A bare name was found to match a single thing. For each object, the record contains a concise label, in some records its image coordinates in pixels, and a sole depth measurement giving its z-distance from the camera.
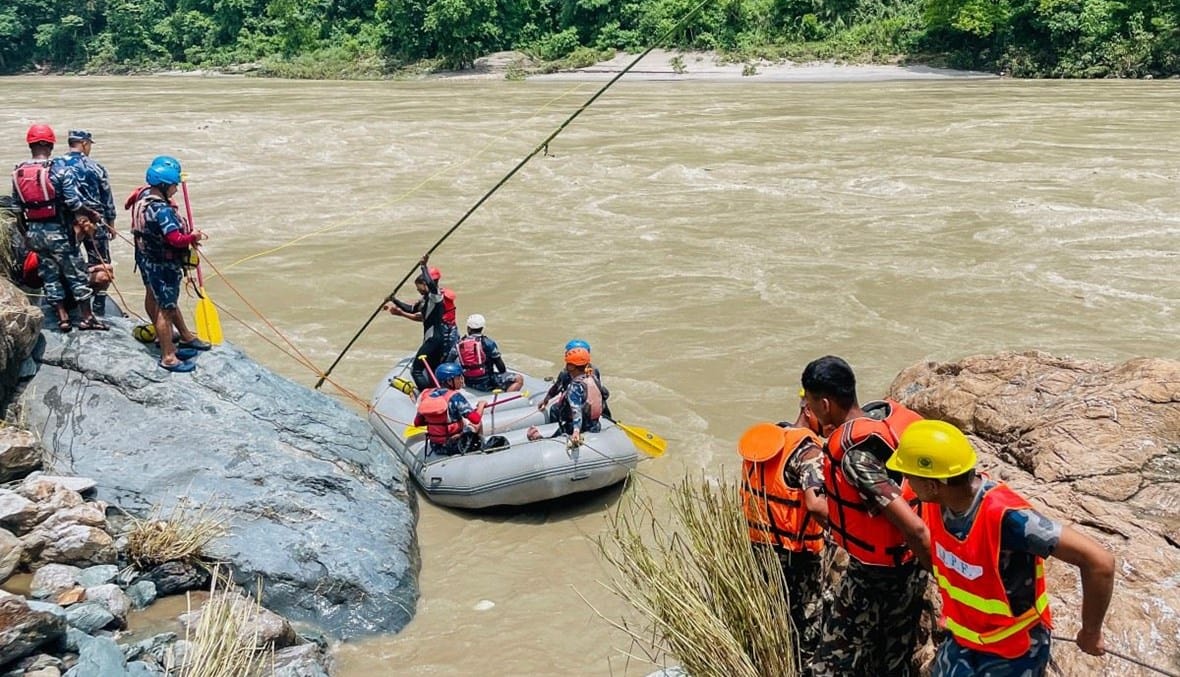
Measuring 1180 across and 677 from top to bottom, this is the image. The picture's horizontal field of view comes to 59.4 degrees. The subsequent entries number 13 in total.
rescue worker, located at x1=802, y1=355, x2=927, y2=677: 3.39
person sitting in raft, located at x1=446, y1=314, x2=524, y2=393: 8.72
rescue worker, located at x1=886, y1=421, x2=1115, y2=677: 2.88
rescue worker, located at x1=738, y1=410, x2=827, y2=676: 3.96
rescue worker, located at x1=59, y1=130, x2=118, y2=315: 6.85
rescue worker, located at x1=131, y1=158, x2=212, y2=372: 6.68
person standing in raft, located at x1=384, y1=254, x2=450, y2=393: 8.94
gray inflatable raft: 7.30
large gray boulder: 6.05
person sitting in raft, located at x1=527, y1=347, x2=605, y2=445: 7.48
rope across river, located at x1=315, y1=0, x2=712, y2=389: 6.34
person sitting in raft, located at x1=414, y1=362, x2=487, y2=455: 7.59
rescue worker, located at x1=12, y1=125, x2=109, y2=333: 6.75
